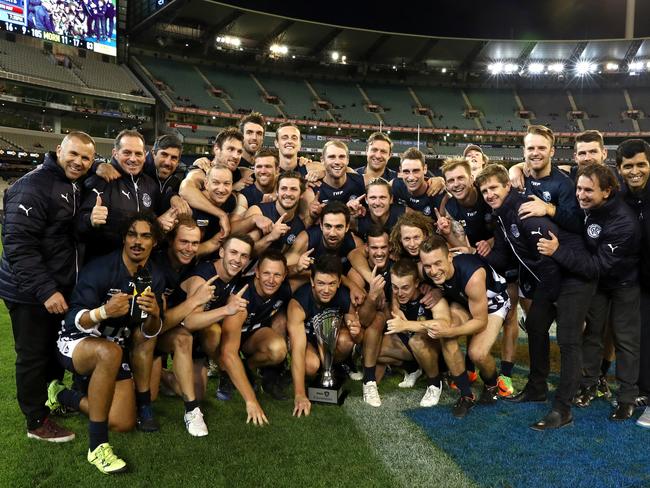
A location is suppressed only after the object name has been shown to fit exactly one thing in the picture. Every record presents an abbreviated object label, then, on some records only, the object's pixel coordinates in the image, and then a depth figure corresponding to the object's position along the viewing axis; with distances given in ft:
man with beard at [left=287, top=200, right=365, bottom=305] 13.84
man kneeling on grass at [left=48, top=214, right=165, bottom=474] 9.46
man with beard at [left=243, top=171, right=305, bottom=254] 13.80
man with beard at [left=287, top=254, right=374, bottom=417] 12.95
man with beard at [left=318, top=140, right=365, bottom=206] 16.16
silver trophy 13.46
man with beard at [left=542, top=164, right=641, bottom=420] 11.59
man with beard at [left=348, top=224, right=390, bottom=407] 13.42
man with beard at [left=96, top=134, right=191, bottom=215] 13.87
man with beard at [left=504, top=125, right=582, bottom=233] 12.60
